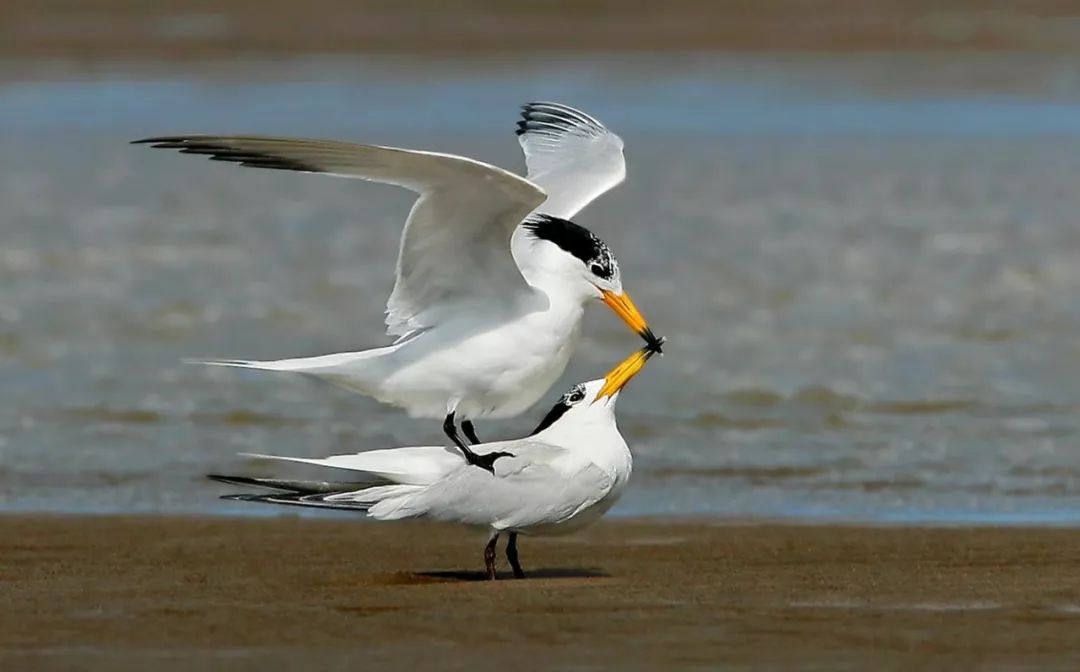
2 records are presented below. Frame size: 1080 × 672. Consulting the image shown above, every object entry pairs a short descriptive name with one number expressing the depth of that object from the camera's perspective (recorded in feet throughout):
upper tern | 51.60
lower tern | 49.19
